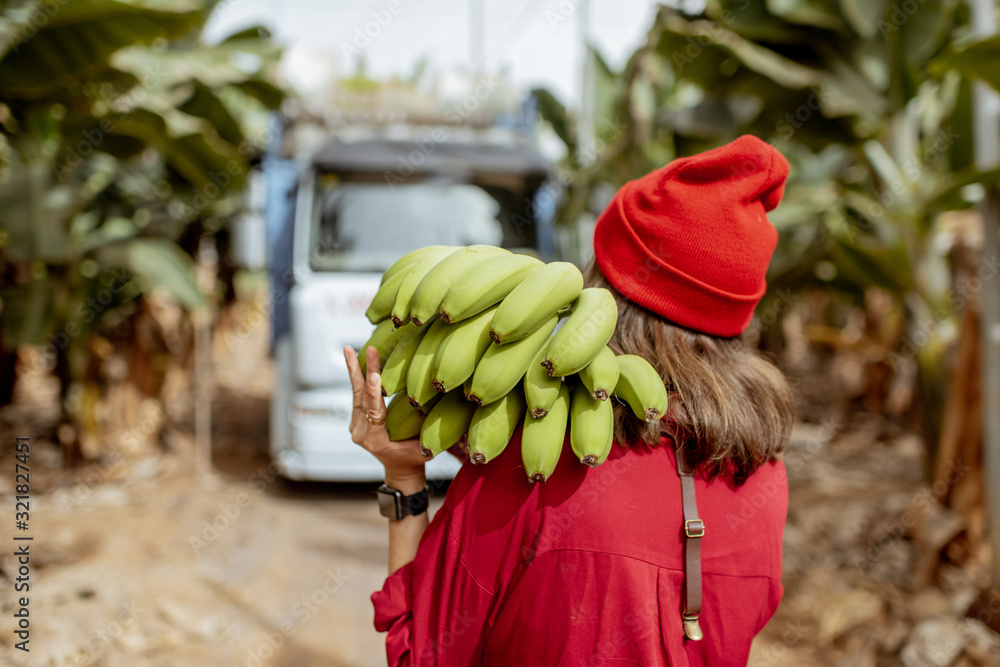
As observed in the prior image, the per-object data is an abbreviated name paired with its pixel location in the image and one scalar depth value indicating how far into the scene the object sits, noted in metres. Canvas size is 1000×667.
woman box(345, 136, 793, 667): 1.10
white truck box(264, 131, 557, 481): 4.65
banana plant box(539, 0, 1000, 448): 3.65
